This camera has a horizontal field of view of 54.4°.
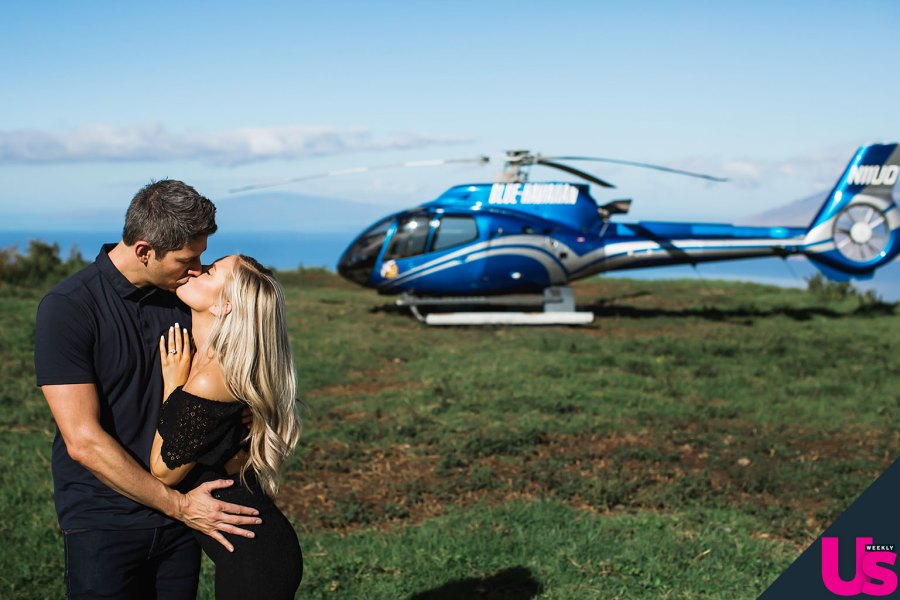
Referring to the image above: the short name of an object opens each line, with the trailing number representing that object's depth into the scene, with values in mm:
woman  2748
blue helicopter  14469
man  2715
